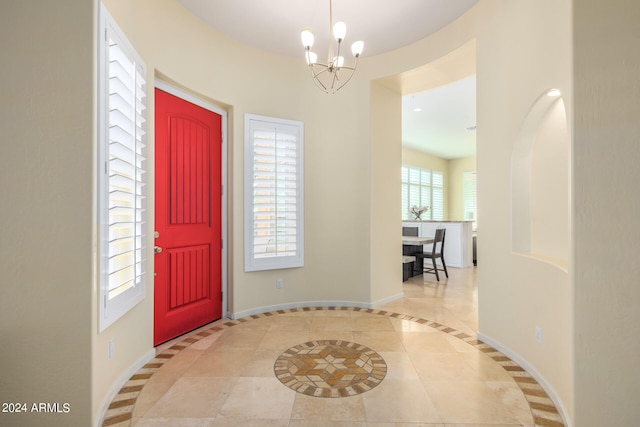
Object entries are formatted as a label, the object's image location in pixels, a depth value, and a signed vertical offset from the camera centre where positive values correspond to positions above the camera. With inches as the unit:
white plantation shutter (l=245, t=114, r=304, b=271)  143.6 +10.1
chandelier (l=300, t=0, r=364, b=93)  98.3 +55.8
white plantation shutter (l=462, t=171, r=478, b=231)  417.0 +26.7
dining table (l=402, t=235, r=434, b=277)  241.5 -27.7
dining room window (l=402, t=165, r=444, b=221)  381.0 +30.6
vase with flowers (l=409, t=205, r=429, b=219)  355.9 +6.5
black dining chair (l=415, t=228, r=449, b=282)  234.5 -26.9
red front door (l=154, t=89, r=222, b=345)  113.5 -0.5
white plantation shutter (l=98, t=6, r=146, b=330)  72.7 +10.8
